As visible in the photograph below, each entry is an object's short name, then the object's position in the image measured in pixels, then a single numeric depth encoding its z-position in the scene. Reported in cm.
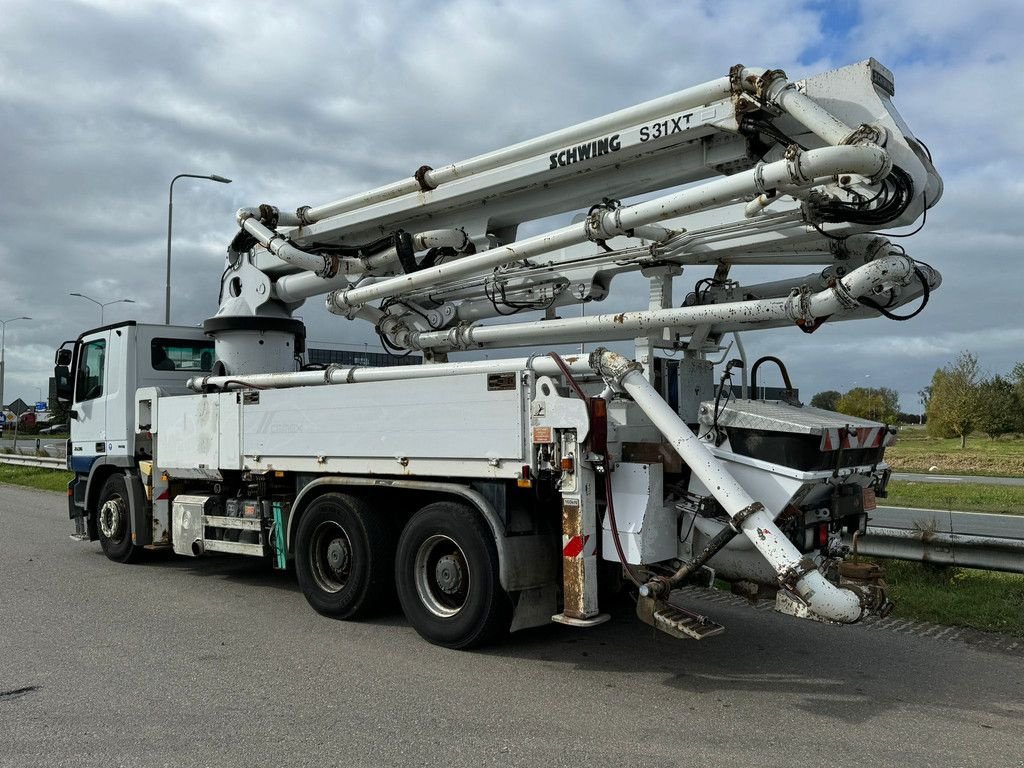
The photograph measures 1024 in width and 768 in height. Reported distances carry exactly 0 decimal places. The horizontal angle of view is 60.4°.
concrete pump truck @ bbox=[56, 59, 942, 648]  534
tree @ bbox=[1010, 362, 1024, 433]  4244
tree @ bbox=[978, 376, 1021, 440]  3972
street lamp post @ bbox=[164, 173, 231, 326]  2050
